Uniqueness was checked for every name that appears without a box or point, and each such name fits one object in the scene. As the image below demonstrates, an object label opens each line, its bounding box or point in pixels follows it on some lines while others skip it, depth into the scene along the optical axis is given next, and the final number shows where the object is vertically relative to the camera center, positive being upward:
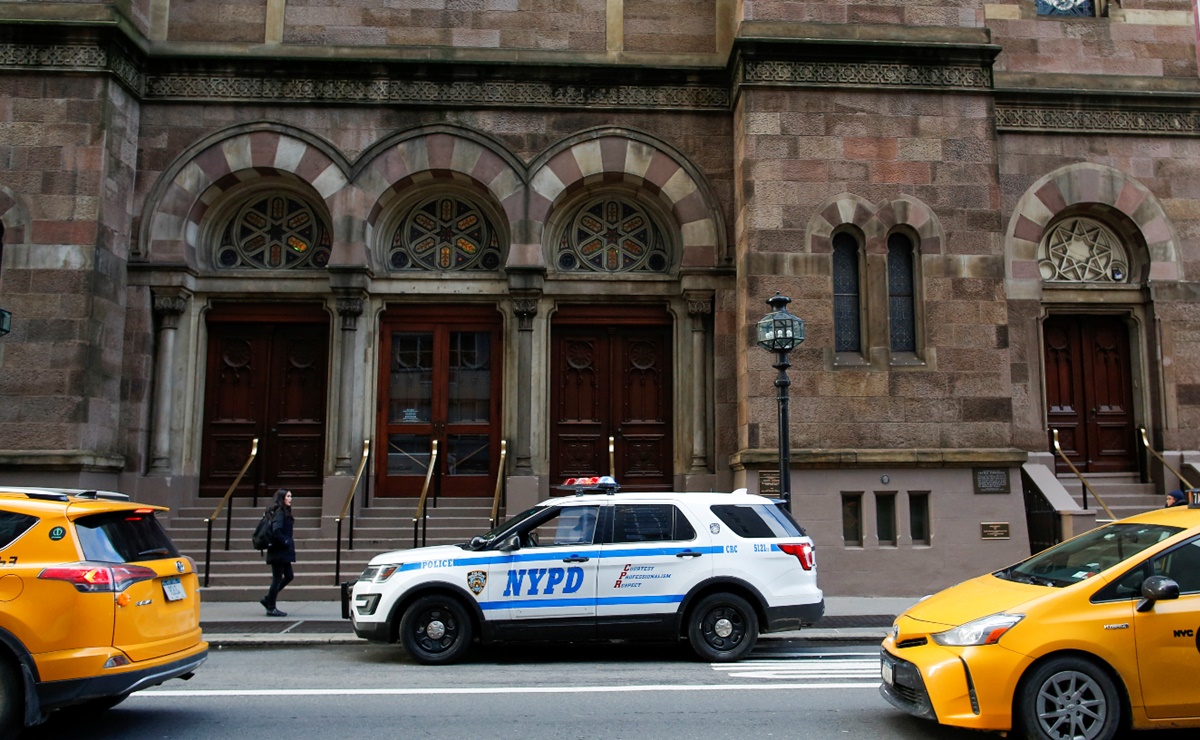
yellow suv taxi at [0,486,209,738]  6.14 -0.80
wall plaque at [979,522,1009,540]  14.54 -0.65
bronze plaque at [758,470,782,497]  14.30 +0.05
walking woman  12.41 -0.77
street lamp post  12.70 +1.90
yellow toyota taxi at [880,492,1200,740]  6.02 -1.06
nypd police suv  9.74 -0.98
